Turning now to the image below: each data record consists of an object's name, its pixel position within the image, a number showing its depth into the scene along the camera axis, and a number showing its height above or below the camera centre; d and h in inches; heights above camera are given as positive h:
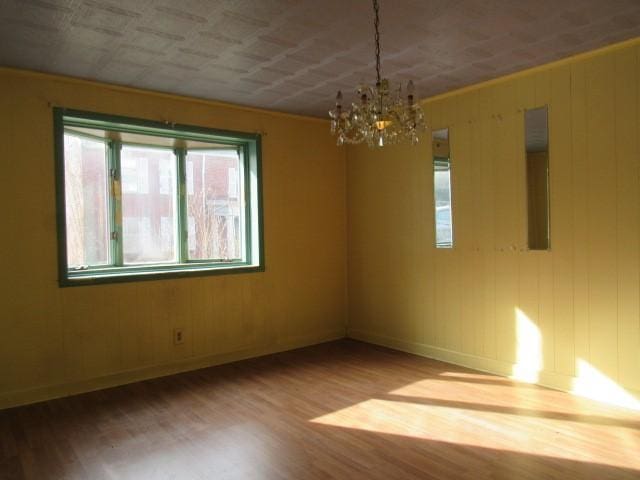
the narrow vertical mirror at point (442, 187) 175.9 +17.2
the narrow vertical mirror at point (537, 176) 148.5 +17.4
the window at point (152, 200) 157.6 +15.0
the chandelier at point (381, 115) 93.7 +23.7
